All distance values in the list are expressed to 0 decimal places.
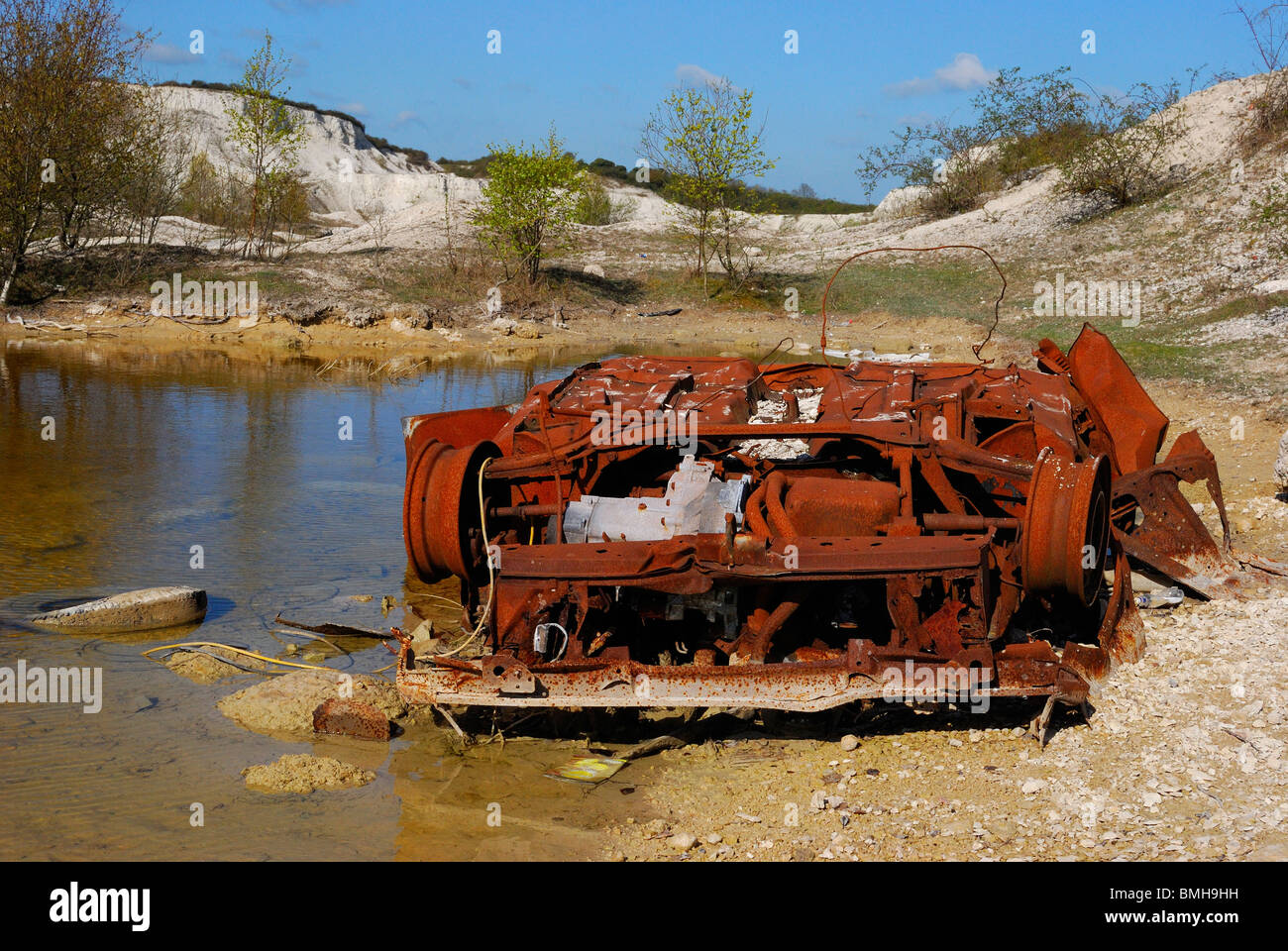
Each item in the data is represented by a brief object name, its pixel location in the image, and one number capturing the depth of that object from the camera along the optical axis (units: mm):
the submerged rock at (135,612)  7316
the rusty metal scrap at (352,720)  5938
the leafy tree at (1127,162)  24953
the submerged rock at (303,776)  5336
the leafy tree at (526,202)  27438
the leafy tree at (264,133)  28672
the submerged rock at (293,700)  6027
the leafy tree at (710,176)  27391
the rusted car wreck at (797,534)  5164
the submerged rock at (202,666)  6715
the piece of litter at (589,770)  5434
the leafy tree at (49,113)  22844
